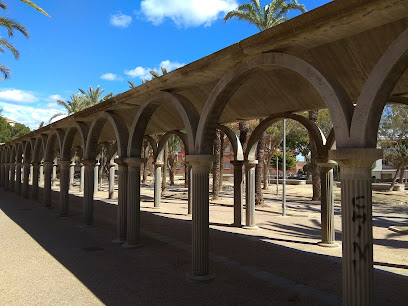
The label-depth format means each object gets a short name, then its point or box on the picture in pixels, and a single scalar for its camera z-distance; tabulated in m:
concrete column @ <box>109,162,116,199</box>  21.58
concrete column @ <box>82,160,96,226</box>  11.31
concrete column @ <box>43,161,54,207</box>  15.98
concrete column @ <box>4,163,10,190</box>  26.71
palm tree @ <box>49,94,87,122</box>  33.25
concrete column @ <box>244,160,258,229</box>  11.82
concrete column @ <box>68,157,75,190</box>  33.53
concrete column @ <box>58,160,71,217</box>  13.48
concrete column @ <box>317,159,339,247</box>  9.32
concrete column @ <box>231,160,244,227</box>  12.01
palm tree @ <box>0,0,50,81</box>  12.78
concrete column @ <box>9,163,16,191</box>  24.58
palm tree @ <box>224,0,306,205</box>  18.03
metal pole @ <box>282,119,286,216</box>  15.37
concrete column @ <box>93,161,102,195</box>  24.41
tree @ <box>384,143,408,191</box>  27.81
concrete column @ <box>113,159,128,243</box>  9.31
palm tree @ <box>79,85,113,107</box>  32.91
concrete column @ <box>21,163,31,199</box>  20.42
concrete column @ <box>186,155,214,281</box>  6.39
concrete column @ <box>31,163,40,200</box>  17.85
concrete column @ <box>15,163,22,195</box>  22.56
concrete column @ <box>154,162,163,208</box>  17.61
